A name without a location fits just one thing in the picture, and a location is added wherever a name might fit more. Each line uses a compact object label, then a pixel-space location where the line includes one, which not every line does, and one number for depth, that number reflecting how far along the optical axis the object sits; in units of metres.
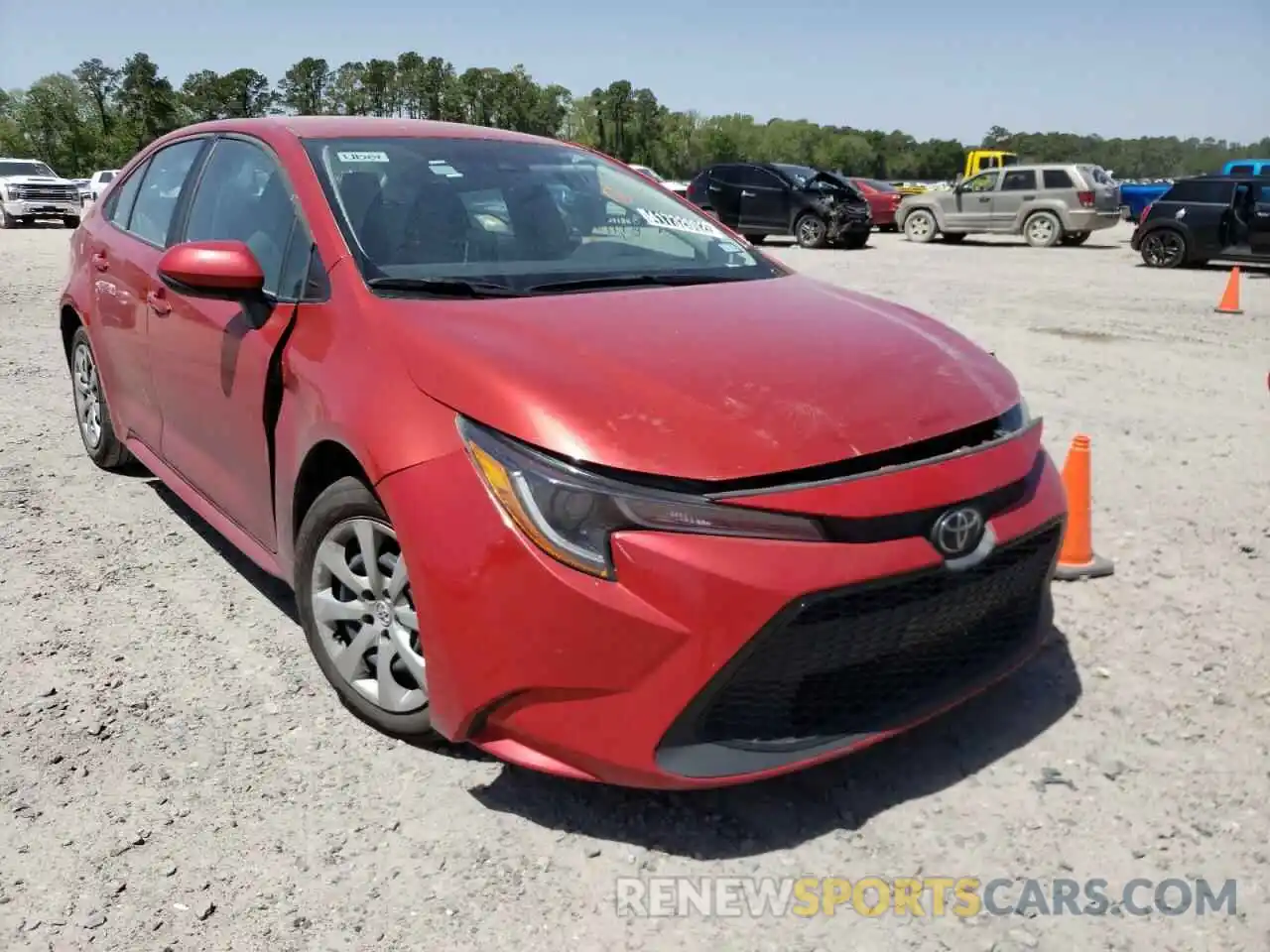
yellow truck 39.25
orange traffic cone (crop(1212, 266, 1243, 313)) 11.47
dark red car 25.67
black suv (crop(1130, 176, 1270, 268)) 15.18
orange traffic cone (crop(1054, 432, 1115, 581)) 3.86
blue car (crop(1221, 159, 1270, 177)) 23.53
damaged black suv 20.39
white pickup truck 26.19
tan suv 20.25
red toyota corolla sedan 2.11
